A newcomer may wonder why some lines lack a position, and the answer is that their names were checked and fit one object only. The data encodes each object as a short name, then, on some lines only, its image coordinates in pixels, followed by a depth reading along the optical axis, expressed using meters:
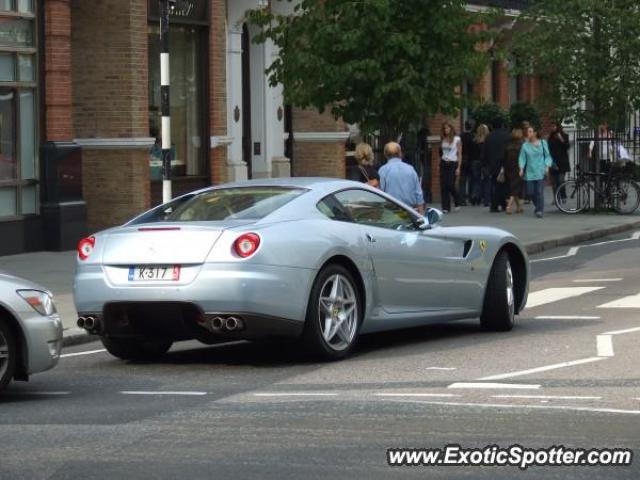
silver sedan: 10.02
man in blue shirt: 18.95
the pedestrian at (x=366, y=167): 20.48
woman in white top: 31.67
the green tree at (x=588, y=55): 31.20
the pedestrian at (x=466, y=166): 34.38
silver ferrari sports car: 11.11
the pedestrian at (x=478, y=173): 34.06
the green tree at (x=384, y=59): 22.58
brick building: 22.30
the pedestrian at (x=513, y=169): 31.16
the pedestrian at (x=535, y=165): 30.36
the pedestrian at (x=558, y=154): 34.16
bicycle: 31.78
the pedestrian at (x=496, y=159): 31.86
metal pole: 17.81
